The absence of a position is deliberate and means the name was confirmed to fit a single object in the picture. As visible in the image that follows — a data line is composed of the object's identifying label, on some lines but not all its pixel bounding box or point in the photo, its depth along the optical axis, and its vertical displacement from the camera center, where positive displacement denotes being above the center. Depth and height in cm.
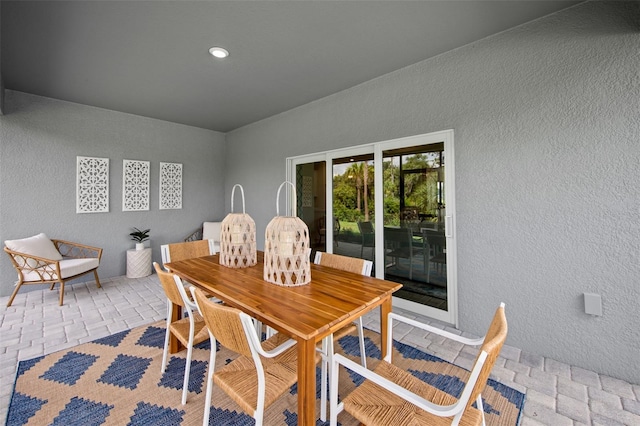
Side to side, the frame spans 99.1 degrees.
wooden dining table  116 -45
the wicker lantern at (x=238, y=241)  210 -18
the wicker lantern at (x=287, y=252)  168 -21
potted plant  466 -29
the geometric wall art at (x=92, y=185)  424 +56
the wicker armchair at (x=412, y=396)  94 -80
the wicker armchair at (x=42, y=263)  335 -57
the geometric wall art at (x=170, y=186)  507 +63
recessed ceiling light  265 +166
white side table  450 -73
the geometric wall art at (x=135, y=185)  466 +60
